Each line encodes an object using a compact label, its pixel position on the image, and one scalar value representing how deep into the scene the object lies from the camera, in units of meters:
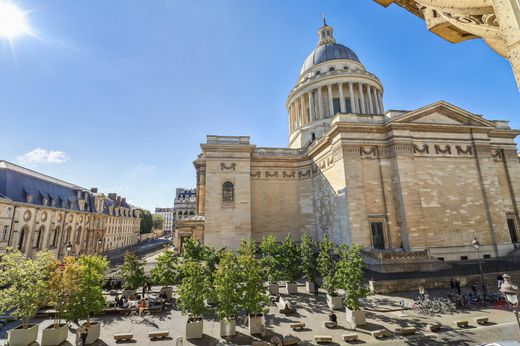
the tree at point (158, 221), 119.19
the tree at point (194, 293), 12.91
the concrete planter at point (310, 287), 20.05
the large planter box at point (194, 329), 12.66
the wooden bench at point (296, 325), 13.41
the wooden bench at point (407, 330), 12.55
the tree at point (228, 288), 12.62
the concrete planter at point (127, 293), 19.17
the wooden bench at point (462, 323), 13.22
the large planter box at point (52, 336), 11.84
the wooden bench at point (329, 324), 13.62
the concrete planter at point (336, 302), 16.14
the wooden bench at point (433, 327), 12.83
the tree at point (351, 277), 13.47
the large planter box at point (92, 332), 12.12
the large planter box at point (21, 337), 11.38
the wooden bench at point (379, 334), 12.26
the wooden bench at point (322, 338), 11.95
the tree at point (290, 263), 19.47
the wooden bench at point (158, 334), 12.62
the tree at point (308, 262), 19.39
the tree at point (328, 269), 15.73
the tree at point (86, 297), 12.23
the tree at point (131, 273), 18.23
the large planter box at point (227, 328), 12.80
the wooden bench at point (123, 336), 12.48
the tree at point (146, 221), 89.50
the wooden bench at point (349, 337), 12.00
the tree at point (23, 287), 11.51
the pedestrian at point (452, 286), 17.97
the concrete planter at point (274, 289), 19.31
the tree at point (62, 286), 12.03
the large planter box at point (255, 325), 12.92
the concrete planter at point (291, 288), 19.88
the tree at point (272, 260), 18.78
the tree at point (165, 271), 18.23
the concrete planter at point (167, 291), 19.02
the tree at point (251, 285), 12.77
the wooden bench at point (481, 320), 13.38
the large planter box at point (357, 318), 13.43
